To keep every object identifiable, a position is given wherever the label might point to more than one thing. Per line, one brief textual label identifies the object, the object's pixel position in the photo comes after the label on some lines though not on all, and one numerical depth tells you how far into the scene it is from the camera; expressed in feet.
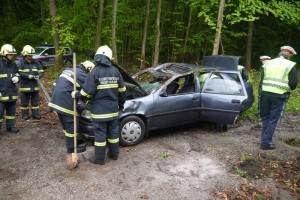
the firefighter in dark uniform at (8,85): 21.86
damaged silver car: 20.13
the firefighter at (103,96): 16.71
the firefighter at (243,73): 28.49
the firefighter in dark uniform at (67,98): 17.44
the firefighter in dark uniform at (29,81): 24.82
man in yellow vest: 19.75
